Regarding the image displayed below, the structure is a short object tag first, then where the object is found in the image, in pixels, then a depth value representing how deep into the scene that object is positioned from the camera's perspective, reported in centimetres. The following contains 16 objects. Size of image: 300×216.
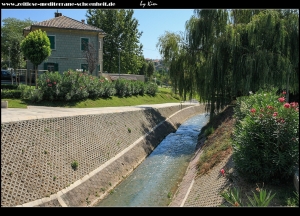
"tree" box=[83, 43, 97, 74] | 3095
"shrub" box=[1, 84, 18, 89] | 2356
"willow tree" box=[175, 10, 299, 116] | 1881
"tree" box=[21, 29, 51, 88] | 2325
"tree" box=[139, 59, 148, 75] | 6359
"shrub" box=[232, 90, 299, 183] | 907
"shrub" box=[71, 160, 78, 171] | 1237
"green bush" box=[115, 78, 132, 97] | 3028
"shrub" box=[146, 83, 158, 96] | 3775
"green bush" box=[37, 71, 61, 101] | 2197
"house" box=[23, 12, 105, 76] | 3162
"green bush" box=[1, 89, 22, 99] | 2101
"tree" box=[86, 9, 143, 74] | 4309
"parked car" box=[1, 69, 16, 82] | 3534
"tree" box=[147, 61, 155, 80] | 6494
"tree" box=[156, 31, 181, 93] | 2492
